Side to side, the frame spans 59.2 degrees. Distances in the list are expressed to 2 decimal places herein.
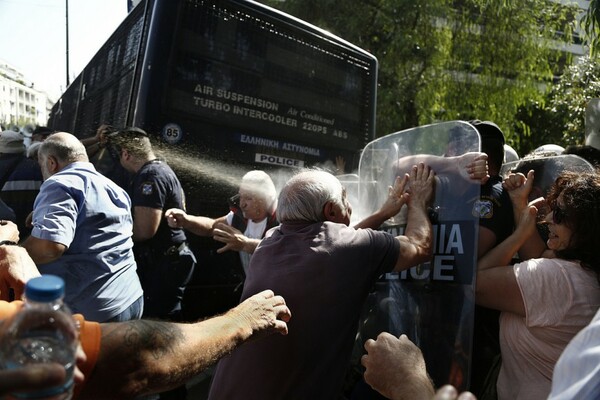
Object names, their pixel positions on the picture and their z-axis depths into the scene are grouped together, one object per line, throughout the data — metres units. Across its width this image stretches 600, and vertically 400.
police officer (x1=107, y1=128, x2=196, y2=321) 3.78
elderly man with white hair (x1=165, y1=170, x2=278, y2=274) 3.71
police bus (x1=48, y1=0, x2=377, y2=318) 3.85
